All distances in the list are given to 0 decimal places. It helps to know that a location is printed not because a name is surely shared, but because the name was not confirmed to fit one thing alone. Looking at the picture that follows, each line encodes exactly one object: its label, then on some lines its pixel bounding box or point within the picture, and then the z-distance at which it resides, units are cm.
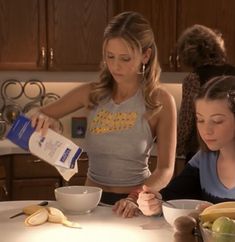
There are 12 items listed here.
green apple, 161
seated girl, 210
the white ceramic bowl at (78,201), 216
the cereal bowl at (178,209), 198
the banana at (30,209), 214
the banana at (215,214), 174
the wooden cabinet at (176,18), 429
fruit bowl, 161
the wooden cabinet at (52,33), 437
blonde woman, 246
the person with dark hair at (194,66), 386
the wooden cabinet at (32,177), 415
